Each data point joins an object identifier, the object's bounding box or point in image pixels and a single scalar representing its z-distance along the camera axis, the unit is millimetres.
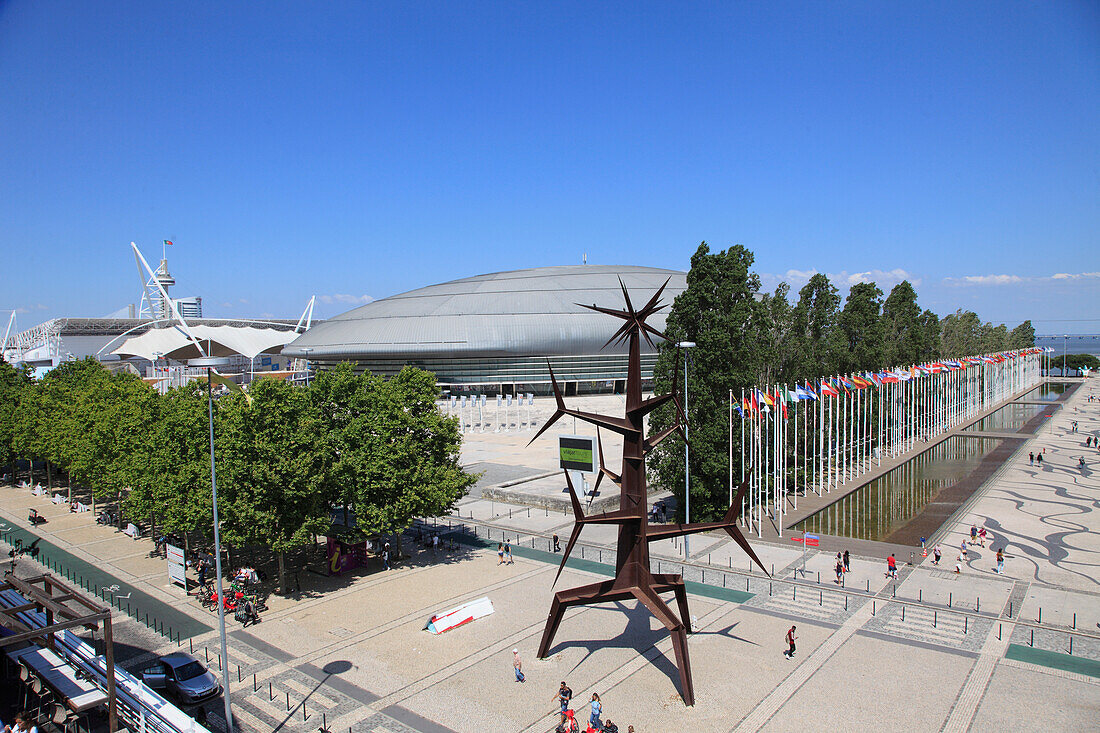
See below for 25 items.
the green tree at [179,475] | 30297
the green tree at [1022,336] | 137875
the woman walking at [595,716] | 17822
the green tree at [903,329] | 73938
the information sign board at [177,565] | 30602
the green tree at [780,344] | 45531
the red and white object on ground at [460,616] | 25250
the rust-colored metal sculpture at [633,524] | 20984
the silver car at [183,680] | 20297
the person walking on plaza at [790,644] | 22016
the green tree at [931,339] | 80375
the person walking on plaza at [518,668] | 21000
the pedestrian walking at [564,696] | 18609
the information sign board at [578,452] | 44094
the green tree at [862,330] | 62906
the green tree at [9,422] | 55219
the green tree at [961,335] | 92438
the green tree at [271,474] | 28250
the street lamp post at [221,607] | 18094
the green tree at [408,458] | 31250
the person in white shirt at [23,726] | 16609
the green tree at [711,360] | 37781
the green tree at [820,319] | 56406
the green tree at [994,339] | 114812
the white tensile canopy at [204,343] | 118688
